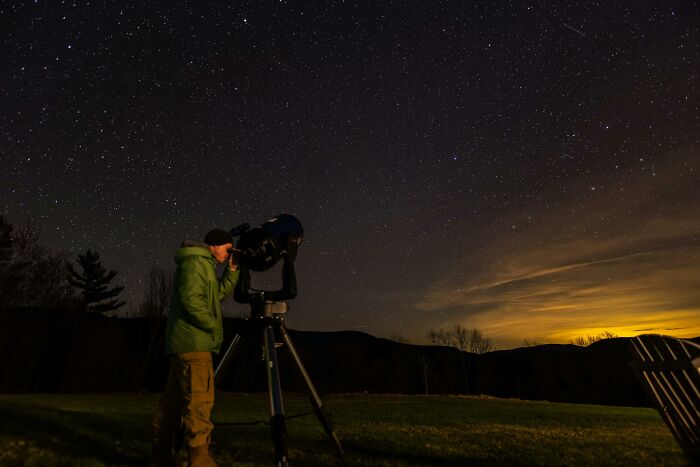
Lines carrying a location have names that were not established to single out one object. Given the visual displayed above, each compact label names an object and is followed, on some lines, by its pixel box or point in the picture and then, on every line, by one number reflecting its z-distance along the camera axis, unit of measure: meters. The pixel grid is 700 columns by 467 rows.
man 3.93
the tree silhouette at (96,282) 59.47
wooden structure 2.83
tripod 3.79
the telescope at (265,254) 4.43
